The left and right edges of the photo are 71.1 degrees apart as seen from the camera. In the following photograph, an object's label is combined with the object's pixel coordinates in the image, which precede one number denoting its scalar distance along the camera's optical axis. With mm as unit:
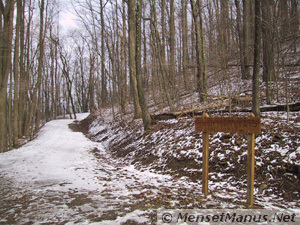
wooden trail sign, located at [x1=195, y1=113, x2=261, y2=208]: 3848
